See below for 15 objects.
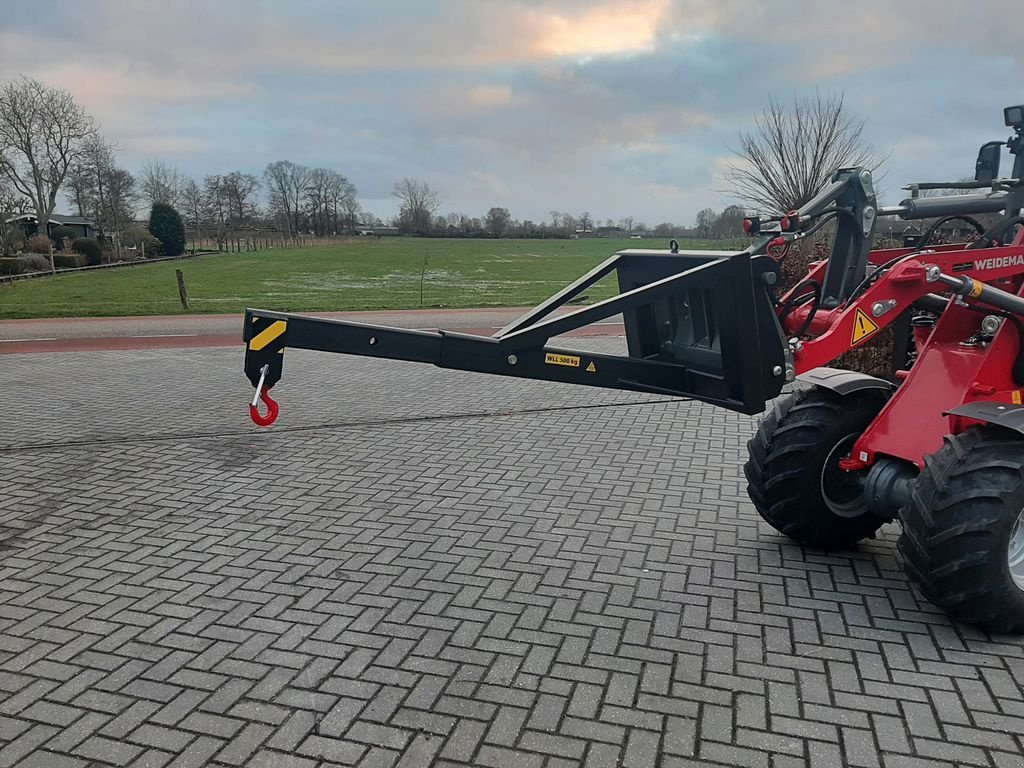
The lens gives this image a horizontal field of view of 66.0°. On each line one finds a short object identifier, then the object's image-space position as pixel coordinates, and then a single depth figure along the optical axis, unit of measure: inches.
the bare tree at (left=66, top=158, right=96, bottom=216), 2114.7
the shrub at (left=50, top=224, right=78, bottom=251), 2011.3
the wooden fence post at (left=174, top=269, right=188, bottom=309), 855.1
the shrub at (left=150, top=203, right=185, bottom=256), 2199.8
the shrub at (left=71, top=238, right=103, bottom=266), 1774.1
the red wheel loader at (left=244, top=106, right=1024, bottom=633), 147.4
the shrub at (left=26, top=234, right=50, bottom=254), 1585.9
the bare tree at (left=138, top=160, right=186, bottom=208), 2881.4
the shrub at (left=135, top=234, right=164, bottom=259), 2071.9
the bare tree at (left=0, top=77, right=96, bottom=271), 1870.1
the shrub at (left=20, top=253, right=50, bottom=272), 1407.5
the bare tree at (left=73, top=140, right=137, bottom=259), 2121.1
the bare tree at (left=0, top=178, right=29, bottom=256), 1432.1
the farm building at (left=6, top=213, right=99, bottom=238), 2092.6
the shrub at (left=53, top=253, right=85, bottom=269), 1633.9
